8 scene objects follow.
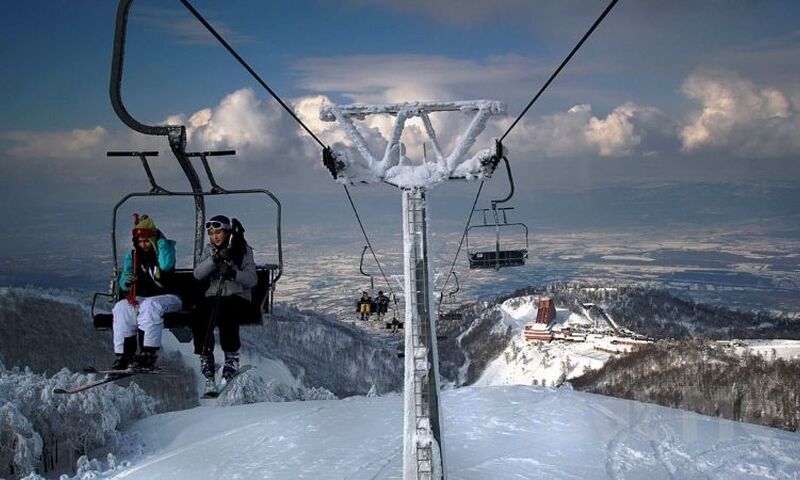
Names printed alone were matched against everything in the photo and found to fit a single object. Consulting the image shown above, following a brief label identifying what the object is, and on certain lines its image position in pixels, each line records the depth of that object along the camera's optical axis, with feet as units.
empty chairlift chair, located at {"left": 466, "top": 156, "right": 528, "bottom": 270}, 66.39
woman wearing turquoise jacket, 25.68
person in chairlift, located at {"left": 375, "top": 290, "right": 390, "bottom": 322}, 70.59
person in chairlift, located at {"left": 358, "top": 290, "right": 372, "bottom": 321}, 69.62
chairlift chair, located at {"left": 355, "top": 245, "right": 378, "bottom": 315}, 69.24
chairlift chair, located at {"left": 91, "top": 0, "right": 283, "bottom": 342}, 22.36
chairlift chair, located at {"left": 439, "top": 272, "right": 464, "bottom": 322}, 61.62
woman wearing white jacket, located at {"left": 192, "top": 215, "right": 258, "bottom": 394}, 25.57
